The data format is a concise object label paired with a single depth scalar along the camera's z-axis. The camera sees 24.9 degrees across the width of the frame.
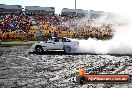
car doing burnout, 26.27
